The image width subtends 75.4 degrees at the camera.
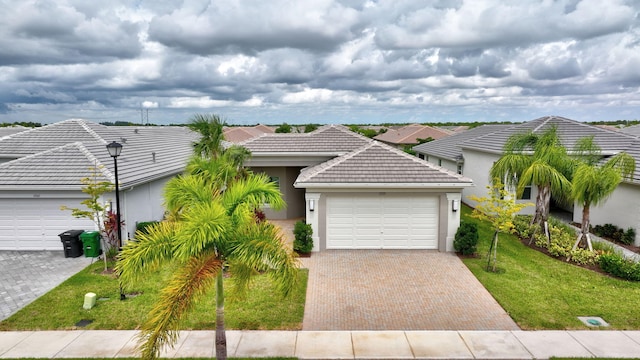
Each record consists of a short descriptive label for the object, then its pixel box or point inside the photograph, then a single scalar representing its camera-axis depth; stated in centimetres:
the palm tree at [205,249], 604
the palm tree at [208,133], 1630
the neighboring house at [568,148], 1656
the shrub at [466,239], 1470
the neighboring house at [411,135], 5128
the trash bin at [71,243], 1445
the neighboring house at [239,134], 4436
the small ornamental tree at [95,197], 1323
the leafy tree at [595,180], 1388
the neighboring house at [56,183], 1509
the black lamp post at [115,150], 1237
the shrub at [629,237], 1609
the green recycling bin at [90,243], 1441
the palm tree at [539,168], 1531
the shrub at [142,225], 1602
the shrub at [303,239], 1484
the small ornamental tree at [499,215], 1306
